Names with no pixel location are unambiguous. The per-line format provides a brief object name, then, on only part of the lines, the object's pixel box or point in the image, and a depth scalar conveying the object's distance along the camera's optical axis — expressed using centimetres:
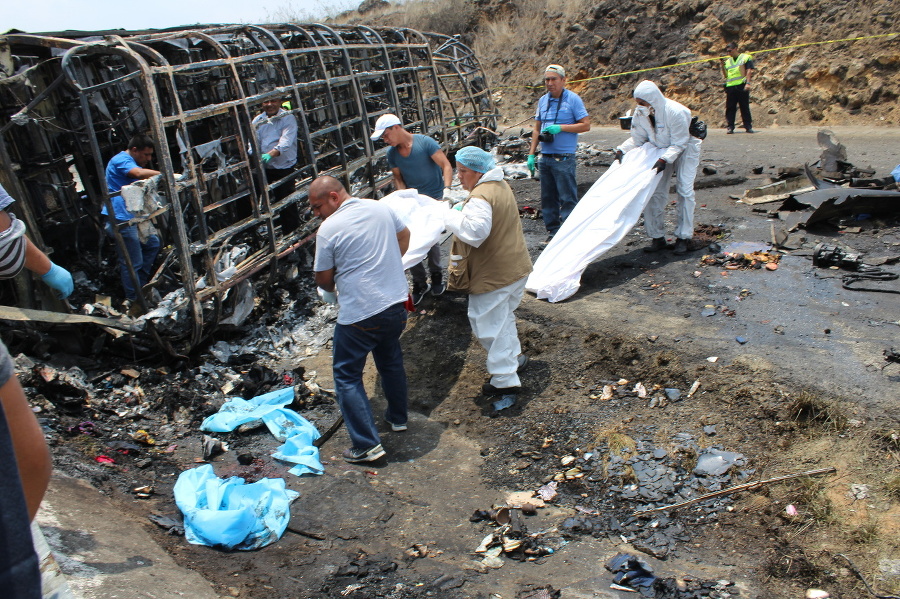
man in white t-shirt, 415
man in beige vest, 462
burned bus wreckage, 521
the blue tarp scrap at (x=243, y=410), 475
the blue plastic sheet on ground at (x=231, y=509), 343
